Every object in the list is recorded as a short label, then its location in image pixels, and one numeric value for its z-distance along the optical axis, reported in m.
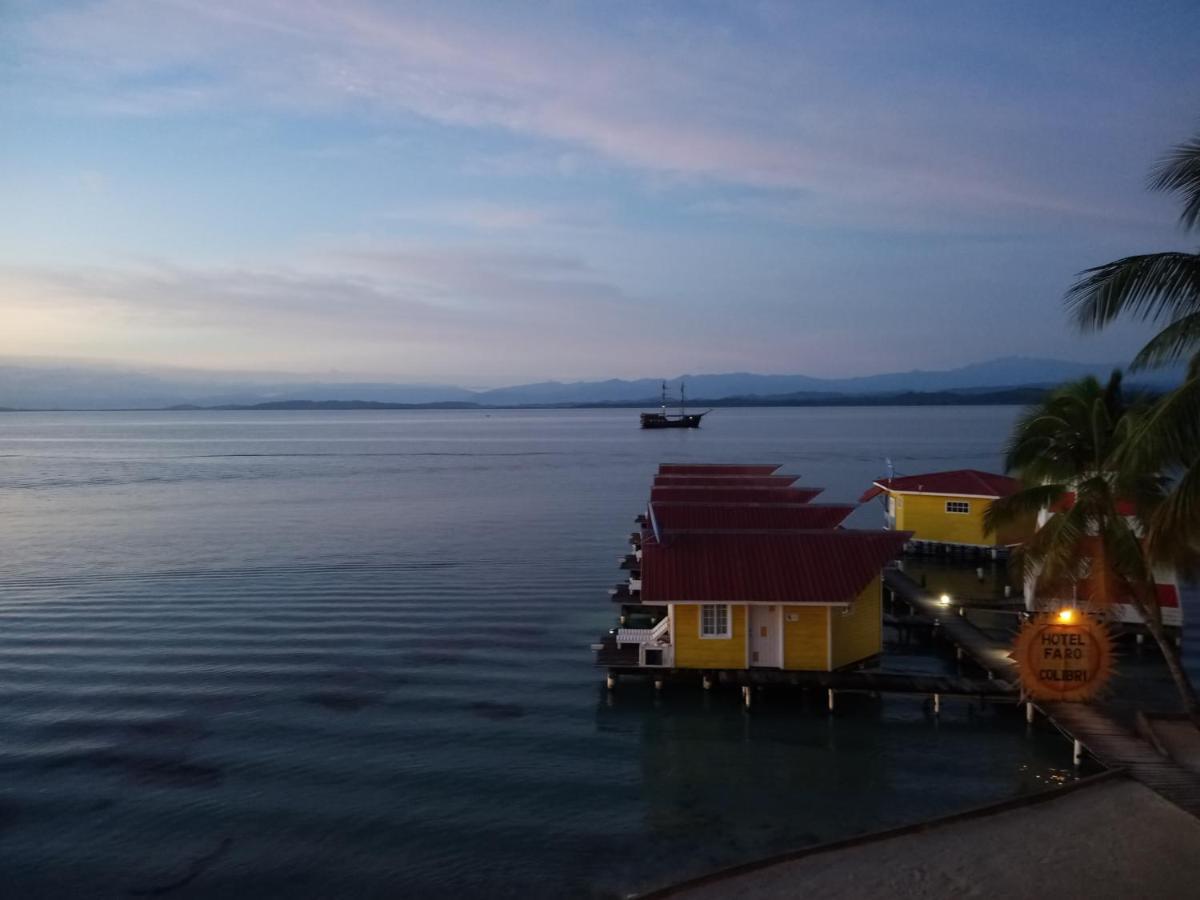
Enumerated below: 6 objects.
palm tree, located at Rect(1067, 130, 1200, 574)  10.89
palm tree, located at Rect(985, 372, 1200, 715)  20.62
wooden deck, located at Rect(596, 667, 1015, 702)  22.89
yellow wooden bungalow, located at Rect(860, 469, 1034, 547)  43.84
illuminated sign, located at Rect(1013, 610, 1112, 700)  20.88
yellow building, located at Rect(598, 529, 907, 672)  23.25
